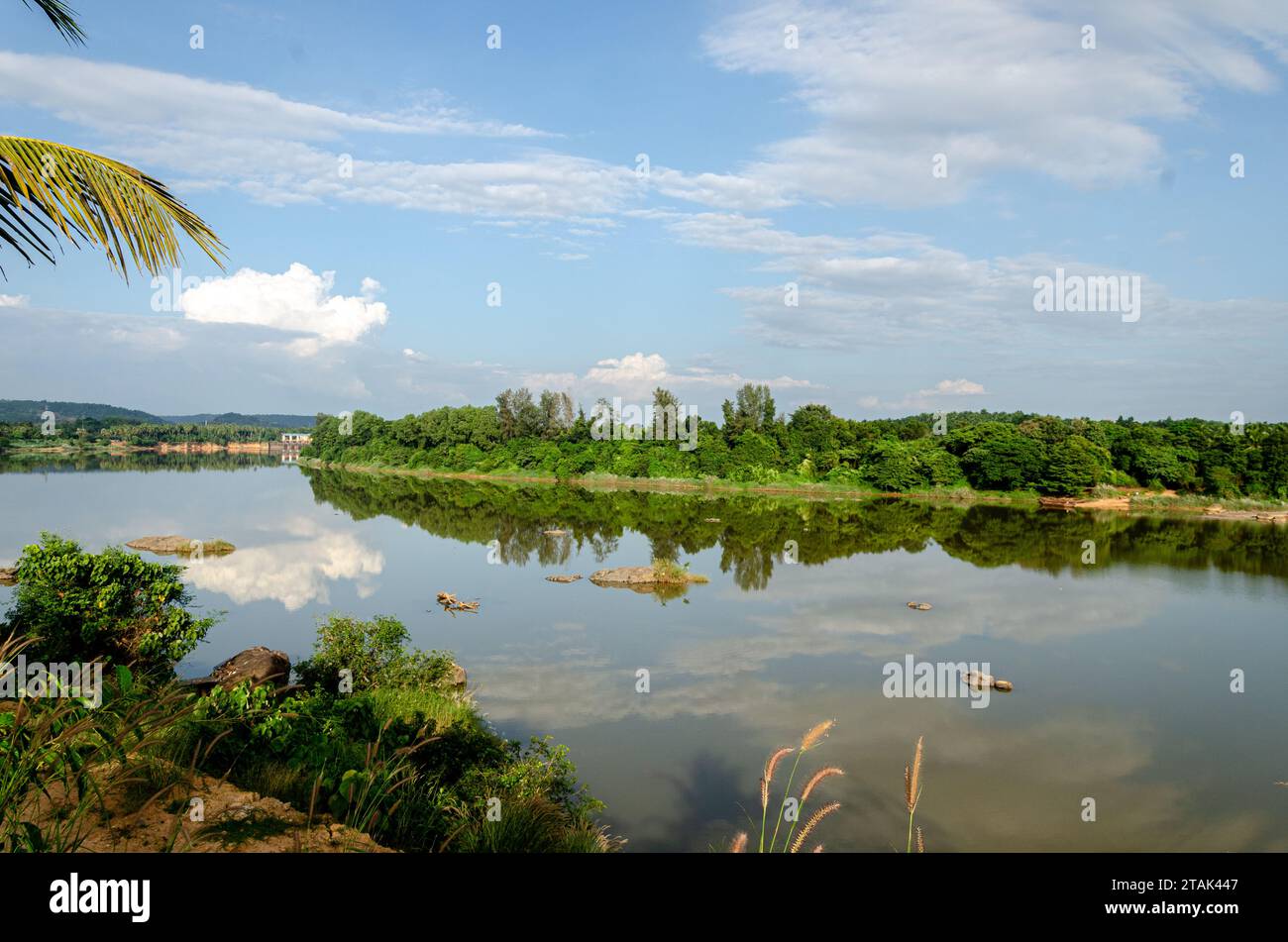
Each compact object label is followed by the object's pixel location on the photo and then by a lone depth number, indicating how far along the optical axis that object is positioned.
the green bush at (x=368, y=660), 13.61
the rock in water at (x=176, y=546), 30.14
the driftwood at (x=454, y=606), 22.17
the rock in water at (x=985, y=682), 16.30
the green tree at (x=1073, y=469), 57.50
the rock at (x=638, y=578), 26.70
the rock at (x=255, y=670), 12.91
